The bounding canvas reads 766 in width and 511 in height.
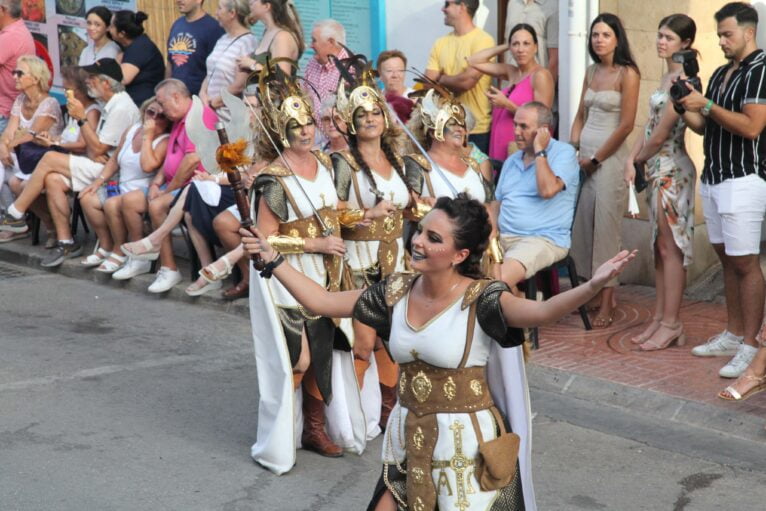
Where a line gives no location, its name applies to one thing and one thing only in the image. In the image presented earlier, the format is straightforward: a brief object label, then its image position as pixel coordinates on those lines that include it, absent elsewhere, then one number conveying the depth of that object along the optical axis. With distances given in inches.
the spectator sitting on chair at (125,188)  418.3
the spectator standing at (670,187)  322.3
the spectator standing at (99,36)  489.4
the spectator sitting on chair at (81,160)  447.8
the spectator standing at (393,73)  393.1
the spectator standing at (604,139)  347.6
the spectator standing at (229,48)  423.5
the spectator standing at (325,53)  401.1
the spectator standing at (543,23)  401.4
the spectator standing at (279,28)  404.2
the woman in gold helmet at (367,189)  271.9
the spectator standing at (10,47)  519.2
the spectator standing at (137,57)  476.4
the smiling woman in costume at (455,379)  179.2
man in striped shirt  297.9
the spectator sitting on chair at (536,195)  330.3
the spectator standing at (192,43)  456.4
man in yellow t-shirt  405.4
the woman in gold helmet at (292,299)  257.9
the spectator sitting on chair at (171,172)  401.4
